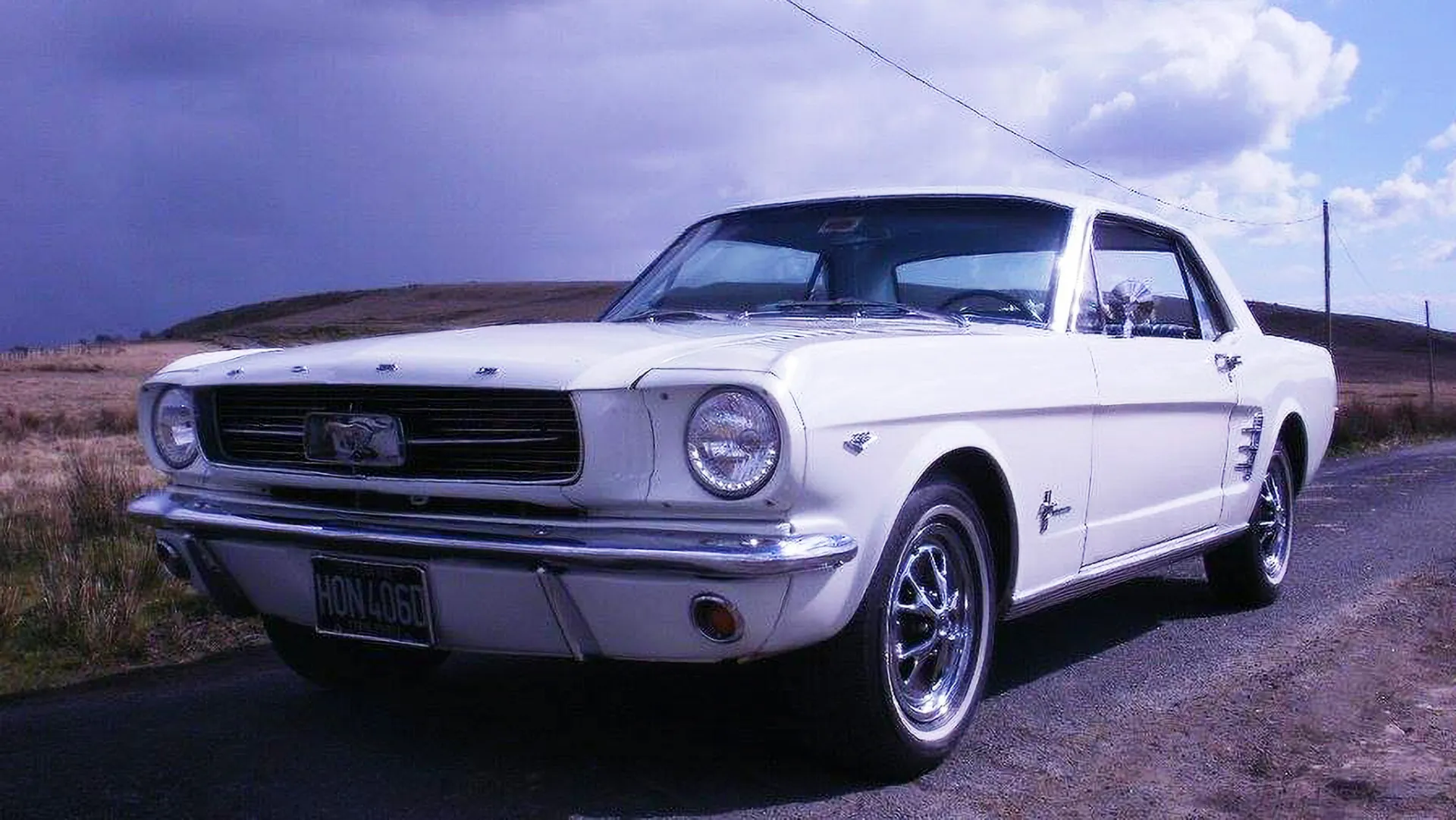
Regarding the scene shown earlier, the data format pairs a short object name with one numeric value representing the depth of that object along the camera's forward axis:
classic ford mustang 3.19
